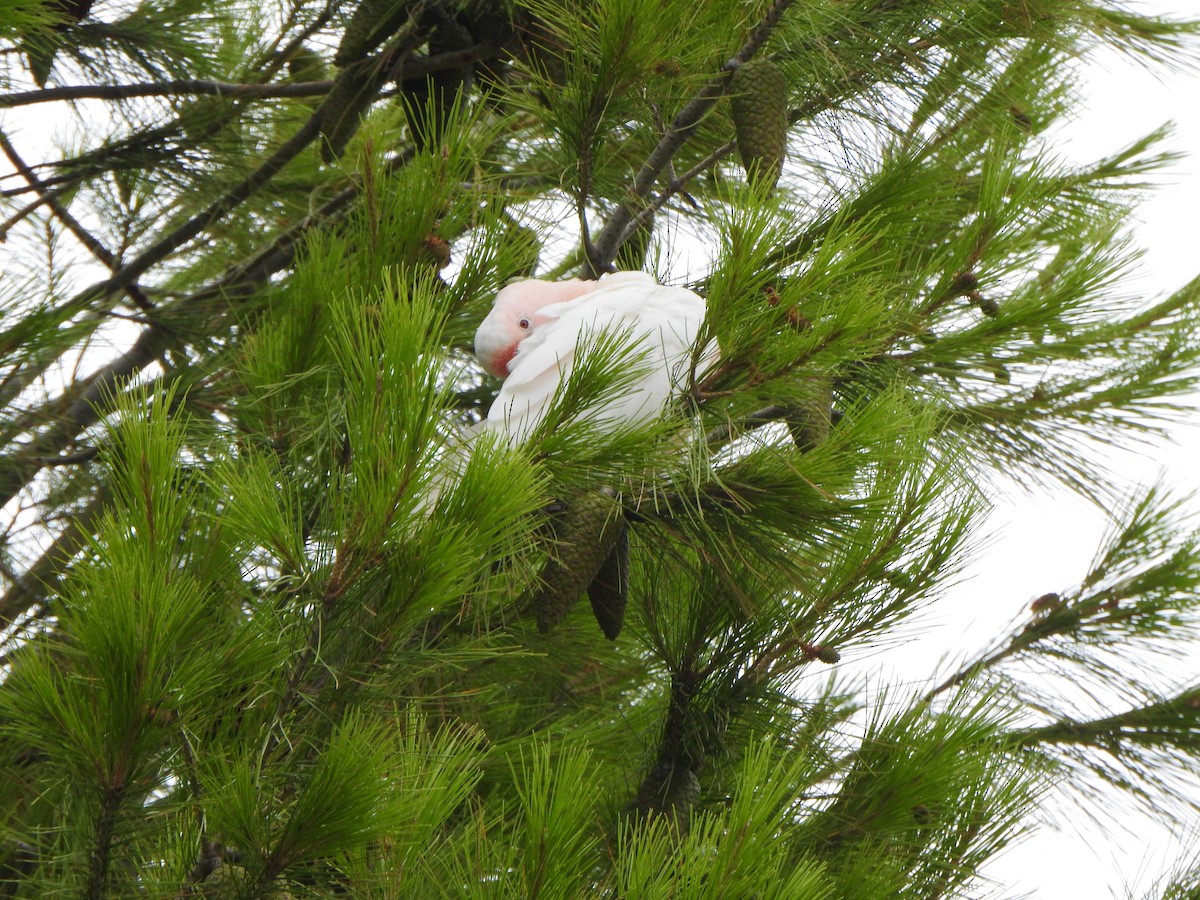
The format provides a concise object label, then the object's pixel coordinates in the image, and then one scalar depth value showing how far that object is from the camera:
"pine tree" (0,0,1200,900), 7.42
